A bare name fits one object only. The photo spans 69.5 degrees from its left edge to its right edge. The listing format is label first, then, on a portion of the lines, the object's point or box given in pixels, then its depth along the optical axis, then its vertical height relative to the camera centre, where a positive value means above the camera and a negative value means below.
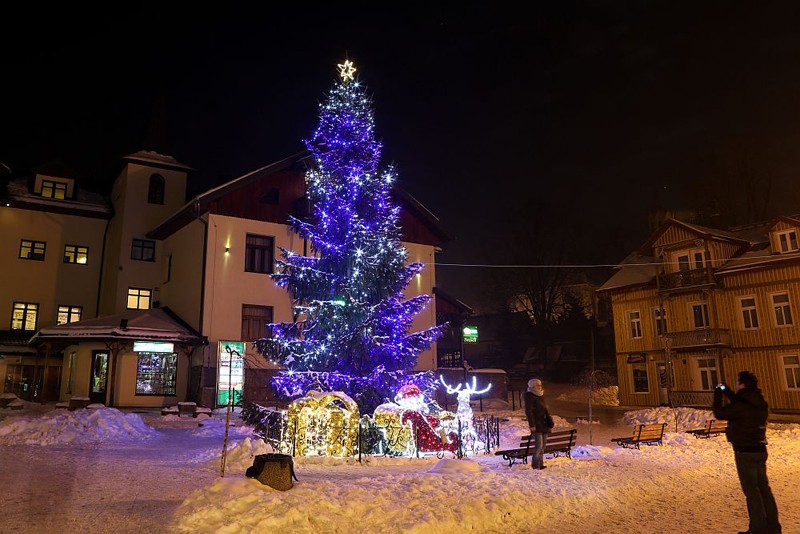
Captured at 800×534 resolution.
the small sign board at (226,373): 27.03 +0.42
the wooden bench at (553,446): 12.81 -1.53
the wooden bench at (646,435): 16.02 -1.59
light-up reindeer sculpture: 15.59 -1.00
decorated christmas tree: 17.11 +3.12
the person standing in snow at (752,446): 7.18 -0.87
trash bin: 8.77 -1.34
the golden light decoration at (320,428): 14.13 -1.14
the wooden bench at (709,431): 17.87 -1.66
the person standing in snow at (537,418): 11.80 -0.81
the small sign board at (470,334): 55.44 +4.33
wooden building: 28.69 +3.49
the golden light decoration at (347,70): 19.67 +10.43
